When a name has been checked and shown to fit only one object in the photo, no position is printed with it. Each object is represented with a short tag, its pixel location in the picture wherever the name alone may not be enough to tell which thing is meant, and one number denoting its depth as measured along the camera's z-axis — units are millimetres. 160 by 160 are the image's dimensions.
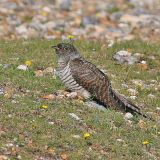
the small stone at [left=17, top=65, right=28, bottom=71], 15648
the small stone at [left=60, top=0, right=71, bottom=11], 27734
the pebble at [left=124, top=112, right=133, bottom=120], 13389
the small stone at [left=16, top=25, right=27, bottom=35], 23266
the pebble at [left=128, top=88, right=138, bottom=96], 15329
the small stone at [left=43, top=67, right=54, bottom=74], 16013
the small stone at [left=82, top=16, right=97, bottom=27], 25631
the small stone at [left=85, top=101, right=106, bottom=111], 13664
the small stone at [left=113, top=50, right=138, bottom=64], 17766
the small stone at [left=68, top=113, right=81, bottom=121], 12747
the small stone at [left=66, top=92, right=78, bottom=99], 13969
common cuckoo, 13781
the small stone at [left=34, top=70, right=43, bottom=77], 15594
